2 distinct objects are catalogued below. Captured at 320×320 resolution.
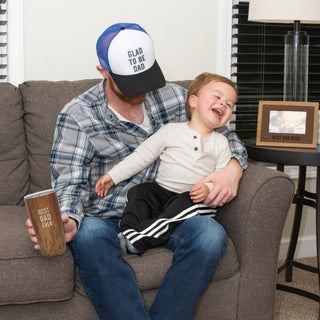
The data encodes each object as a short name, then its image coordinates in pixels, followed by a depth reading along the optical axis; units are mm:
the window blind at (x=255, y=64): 2439
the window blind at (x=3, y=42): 2096
